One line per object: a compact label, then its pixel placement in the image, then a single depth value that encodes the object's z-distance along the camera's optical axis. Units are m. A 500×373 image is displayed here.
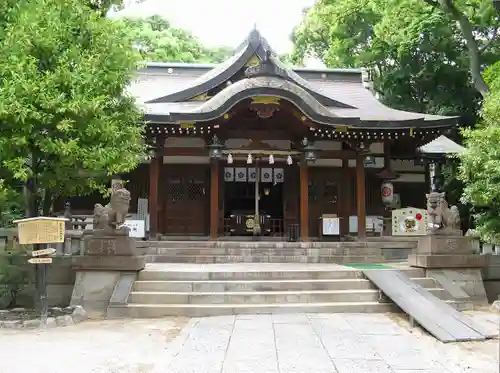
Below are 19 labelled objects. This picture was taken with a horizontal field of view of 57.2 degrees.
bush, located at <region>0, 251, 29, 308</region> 8.65
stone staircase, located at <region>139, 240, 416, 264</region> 11.66
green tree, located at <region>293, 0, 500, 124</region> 20.78
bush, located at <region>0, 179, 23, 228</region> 7.82
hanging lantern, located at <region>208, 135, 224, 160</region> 13.04
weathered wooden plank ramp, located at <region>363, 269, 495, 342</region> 6.43
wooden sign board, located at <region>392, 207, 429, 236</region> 13.75
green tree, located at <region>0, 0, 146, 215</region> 7.40
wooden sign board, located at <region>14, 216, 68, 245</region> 7.49
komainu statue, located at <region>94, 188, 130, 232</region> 8.80
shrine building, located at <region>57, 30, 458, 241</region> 12.77
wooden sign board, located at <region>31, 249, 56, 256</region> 7.62
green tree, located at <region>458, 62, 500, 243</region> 8.98
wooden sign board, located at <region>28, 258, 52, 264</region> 7.54
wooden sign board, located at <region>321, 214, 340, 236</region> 13.77
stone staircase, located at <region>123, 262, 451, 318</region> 8.10
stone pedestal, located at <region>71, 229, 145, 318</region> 8.30
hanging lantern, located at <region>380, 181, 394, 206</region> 14.79
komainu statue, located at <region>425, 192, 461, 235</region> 9.65
